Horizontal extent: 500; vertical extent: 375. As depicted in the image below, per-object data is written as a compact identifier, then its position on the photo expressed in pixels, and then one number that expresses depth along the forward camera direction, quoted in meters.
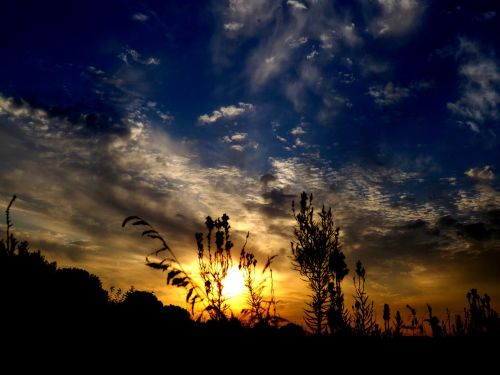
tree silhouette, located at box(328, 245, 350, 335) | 7.87
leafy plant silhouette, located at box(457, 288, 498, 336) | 5.47
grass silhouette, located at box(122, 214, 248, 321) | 3.25
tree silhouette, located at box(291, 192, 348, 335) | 10.26
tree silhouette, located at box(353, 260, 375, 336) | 8.86
